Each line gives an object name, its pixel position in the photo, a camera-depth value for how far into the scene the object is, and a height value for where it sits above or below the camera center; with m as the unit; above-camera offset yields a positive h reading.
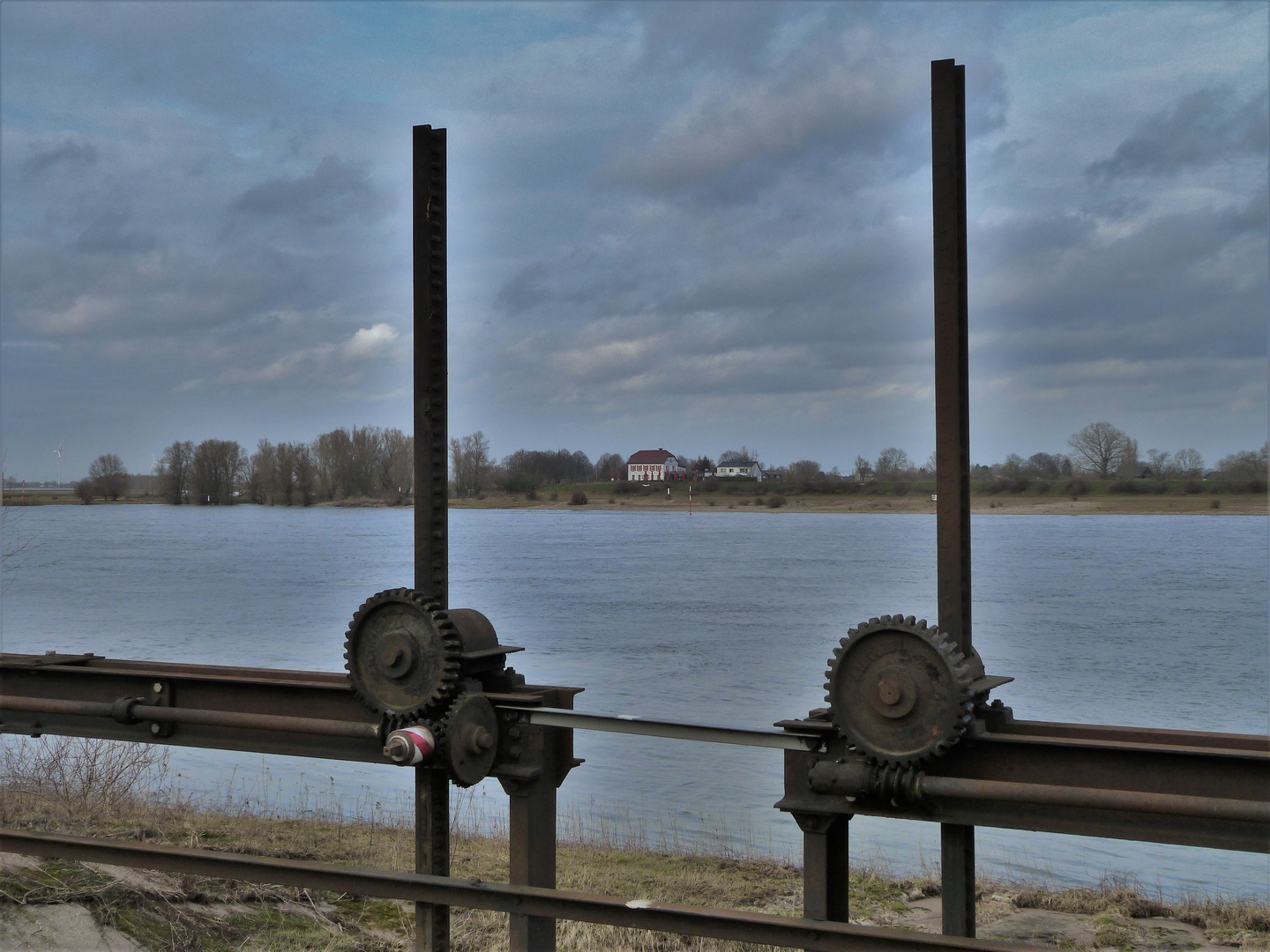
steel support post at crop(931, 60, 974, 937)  4.61 +0.41
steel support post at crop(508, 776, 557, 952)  5.12 -1.74
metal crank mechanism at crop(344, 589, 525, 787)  5.09 -0.90
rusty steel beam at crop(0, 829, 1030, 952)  4.37 -1.82
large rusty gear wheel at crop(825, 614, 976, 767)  4.34 -0.81
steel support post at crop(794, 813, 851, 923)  4.62 -1.63
